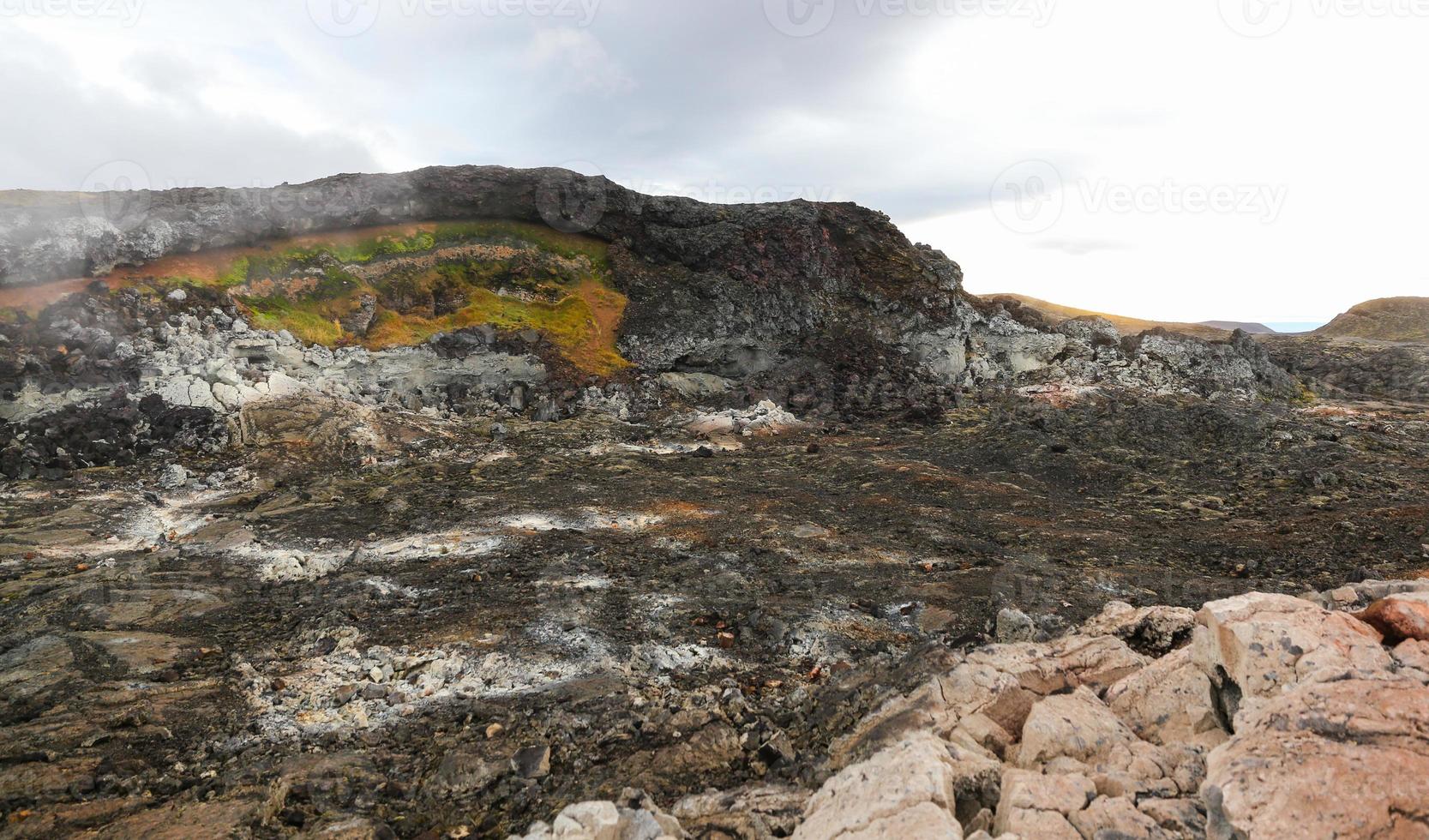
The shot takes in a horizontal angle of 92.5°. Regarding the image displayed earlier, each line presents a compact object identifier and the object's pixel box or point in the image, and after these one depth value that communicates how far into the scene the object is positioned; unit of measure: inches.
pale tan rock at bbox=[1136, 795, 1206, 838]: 214.2
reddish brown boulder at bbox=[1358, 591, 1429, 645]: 263.7
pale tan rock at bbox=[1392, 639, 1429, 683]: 239.1
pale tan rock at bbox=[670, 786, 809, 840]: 263.7
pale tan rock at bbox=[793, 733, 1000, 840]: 234.8
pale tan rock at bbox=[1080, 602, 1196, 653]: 345.7
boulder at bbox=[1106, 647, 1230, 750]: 265.3
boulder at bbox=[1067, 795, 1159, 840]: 212.8
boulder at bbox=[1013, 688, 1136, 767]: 267.3
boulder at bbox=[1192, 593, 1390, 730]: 249.6
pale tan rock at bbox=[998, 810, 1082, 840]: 217.2
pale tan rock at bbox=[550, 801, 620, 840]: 253.6
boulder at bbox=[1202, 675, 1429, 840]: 192.5
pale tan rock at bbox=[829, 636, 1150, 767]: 300.5
